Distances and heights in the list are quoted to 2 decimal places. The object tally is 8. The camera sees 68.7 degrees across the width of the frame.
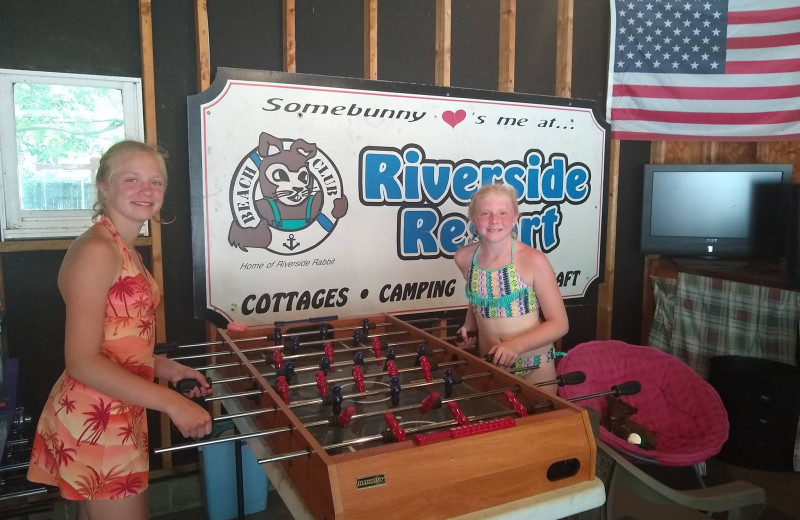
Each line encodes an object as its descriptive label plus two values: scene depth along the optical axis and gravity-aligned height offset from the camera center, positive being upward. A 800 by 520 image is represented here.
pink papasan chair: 2.60 -0.87
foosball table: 1.24 -0.58
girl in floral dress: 1.48 -0.44
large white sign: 2.85 +0.10
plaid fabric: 3.36 -0.71
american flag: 3.77 +0.85
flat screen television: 3.73 -0.04
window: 2.51 +0.27
